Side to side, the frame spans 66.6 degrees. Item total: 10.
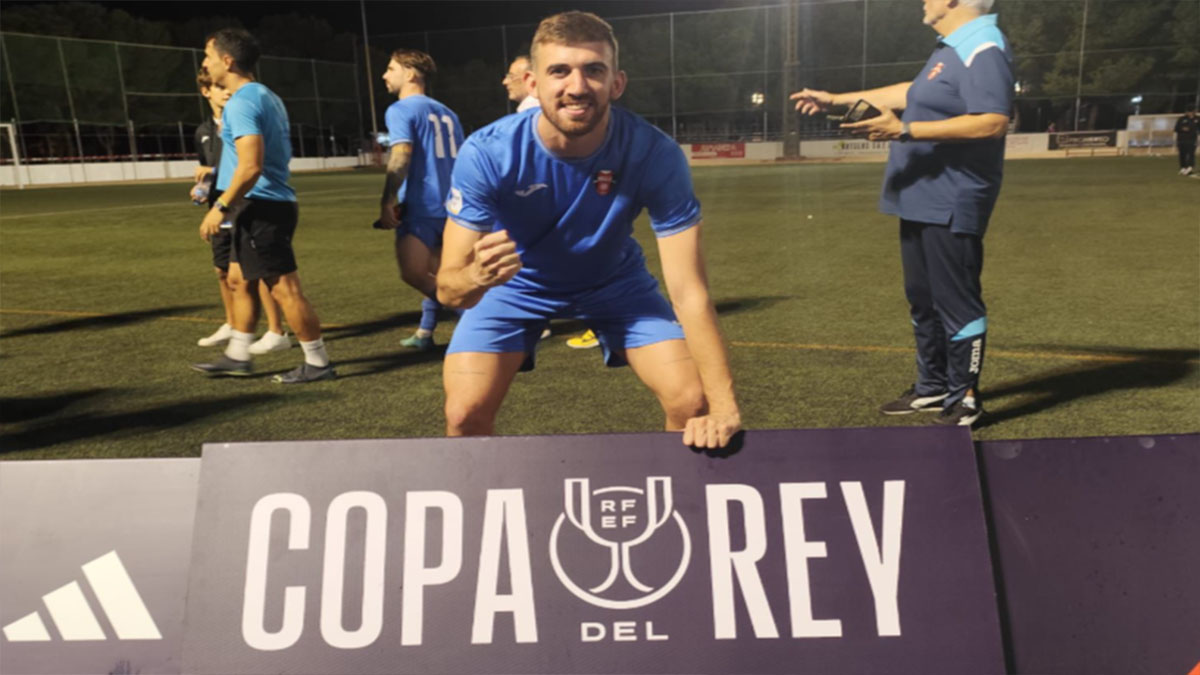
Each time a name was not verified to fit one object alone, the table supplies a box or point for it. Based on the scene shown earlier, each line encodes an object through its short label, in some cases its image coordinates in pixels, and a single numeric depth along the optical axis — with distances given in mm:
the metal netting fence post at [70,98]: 36500
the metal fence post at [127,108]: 38906
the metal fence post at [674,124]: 42491
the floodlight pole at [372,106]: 48181
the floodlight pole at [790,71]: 36069
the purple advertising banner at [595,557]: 2131
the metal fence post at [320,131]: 47531
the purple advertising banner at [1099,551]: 2174
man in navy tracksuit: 4031
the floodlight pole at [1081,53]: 38719
